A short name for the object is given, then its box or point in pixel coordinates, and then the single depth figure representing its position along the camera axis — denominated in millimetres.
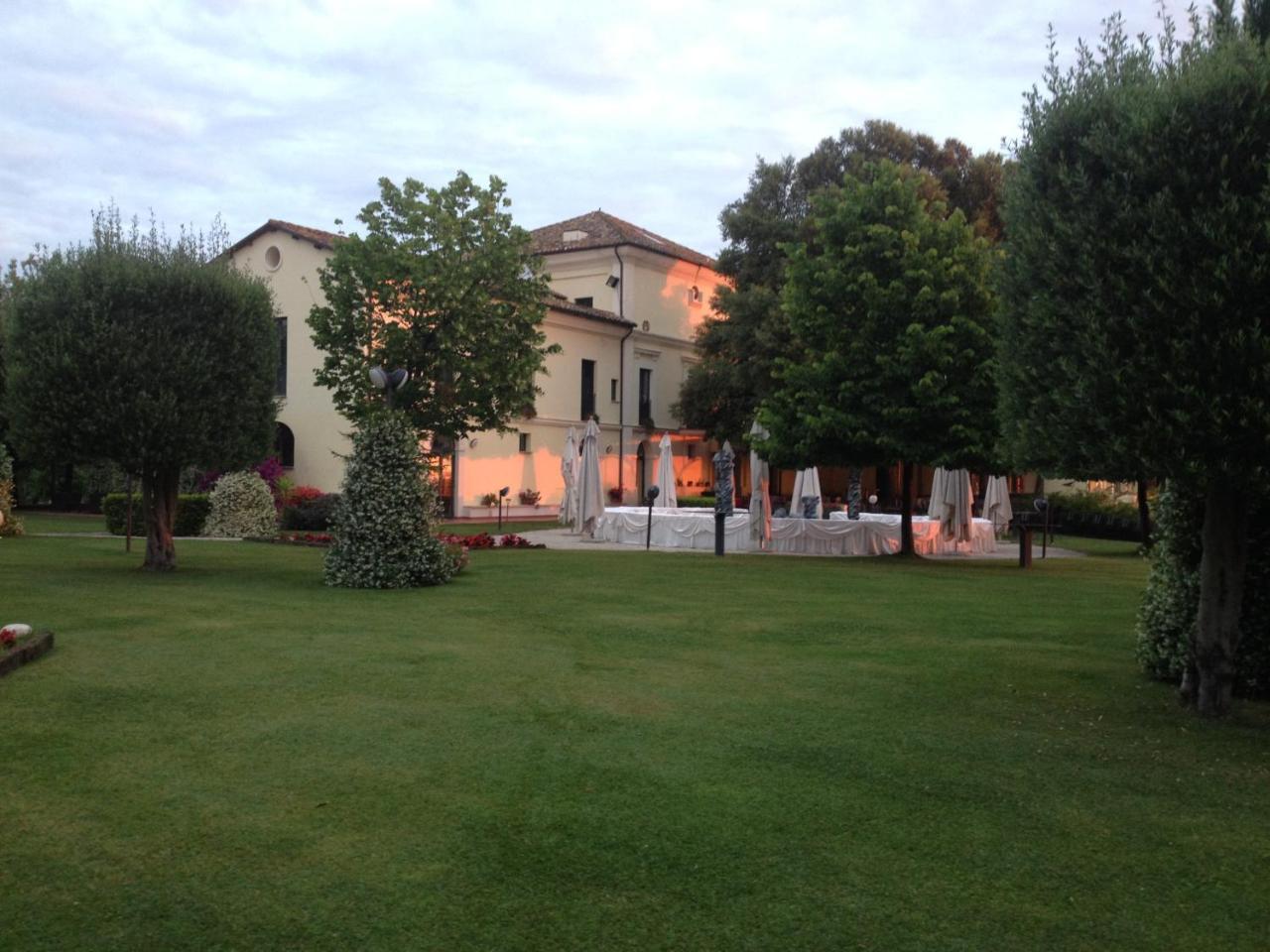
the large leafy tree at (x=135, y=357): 14039
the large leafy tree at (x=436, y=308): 25641
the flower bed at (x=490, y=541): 21703
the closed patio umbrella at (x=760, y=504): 22828
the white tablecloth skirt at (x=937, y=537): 23359
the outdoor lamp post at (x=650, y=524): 22034
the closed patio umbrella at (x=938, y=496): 23139
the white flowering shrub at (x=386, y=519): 14047
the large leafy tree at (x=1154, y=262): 5547
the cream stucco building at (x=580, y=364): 36156
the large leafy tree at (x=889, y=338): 18922
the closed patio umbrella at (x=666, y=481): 28219
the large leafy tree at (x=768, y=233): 37250
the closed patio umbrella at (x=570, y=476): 27575
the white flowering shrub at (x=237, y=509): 25234
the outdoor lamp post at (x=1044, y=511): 22047
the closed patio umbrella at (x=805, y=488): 26938
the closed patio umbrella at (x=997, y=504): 28344
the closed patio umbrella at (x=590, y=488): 25656
